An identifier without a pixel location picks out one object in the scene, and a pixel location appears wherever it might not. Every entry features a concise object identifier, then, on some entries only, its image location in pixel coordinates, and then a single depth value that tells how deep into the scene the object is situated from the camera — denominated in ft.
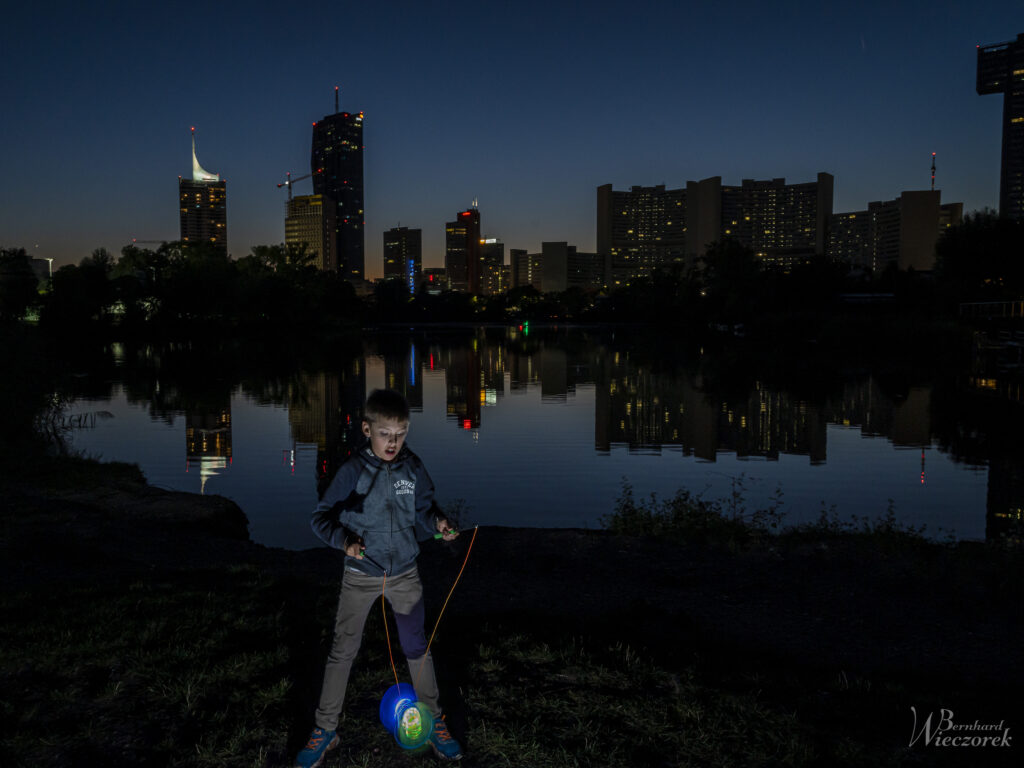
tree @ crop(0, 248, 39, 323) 224.53
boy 14.19
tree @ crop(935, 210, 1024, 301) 204.74
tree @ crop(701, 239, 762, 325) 303.89
